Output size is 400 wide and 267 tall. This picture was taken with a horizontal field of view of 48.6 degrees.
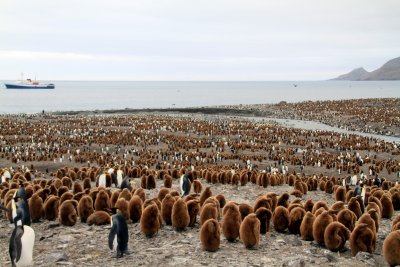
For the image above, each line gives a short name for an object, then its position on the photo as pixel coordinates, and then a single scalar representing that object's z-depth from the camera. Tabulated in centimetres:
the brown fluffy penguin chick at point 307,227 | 792
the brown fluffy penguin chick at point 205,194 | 1013
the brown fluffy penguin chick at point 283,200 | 937
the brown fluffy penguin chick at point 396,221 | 788
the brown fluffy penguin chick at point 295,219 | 829
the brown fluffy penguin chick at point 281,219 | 843
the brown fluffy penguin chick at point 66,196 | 961
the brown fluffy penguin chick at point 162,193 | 1005
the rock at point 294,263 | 670
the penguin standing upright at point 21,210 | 770
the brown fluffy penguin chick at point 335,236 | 736
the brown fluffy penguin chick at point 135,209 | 885
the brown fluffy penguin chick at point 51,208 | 931
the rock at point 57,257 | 709
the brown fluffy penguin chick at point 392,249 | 683
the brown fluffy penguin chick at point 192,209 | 868
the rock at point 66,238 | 811
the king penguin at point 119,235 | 714
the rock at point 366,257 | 706
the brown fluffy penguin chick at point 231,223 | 771
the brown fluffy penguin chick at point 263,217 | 818
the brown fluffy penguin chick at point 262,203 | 883
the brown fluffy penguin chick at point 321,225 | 762
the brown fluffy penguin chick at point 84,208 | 906
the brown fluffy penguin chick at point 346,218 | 807
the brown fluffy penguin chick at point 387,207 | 1037
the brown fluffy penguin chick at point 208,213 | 815
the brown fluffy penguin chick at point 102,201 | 939
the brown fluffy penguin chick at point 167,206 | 864
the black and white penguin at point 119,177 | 1442
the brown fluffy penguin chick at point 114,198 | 972
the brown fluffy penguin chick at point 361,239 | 729
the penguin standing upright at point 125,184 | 1216
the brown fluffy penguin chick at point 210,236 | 722
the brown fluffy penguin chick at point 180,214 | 833
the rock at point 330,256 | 704
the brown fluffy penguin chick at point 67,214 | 884
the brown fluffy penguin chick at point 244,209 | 838
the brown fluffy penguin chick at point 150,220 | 801
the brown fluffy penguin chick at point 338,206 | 930
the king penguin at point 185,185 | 1198
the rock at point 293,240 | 782
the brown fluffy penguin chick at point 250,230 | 739
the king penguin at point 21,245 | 657
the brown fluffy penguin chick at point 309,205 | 910
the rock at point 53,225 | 891
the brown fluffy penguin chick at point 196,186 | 1295
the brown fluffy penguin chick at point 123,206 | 893
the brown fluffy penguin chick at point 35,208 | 931
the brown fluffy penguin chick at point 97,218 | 893
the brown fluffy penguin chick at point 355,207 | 924
